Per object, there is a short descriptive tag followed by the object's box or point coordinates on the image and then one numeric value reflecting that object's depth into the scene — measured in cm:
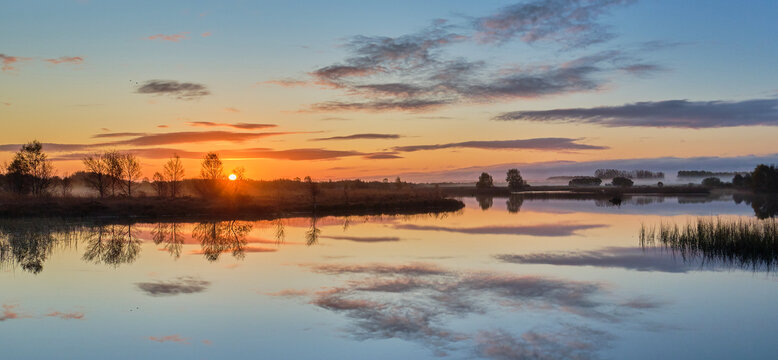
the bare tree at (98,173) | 6201
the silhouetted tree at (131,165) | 6702
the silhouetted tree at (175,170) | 6812
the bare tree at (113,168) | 6425
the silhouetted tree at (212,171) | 6091
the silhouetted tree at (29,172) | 5584
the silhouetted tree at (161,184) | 6524
